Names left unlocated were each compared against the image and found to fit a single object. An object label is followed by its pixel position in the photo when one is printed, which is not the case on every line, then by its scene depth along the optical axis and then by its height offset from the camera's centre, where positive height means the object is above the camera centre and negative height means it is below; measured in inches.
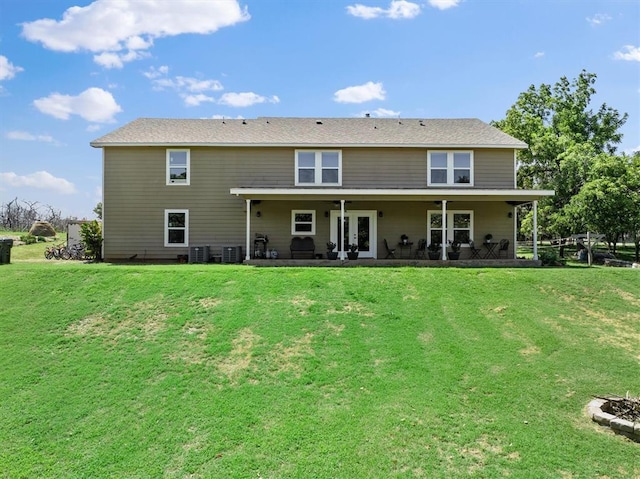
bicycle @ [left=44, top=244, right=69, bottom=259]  712.4 -28.8
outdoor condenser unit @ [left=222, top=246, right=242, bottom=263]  604.1 -25.4
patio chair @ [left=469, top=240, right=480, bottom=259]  650.2 -18.9
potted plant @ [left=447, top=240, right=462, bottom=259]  605.3 -17.9
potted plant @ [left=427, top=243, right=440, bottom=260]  596.7 -17.7
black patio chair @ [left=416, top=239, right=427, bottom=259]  639.2 -17.5
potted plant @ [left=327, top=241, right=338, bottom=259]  582.9 -19.5
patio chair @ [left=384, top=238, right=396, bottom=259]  645.9 -21.1
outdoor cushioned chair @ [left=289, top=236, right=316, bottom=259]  629.0 -13.3
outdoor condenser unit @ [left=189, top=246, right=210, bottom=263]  606.5 -25.0
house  639.1 +84.6
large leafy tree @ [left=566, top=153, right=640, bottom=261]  742.5 +73.8
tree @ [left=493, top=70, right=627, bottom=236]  917.8 +287.4
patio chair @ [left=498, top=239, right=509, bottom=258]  649.0 -13.8
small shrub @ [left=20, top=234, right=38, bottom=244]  942.5 -4.0
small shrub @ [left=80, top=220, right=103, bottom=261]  632.4 -2.3
